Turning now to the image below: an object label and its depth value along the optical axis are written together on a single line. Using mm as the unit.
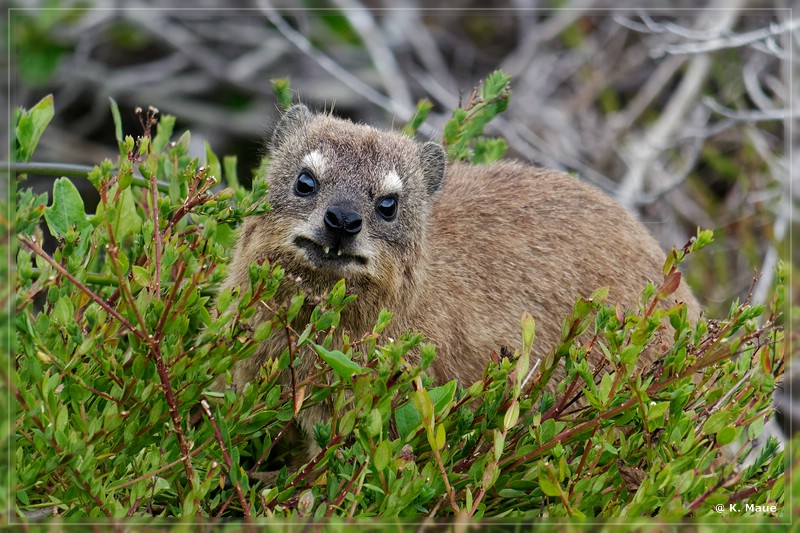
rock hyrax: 6840
